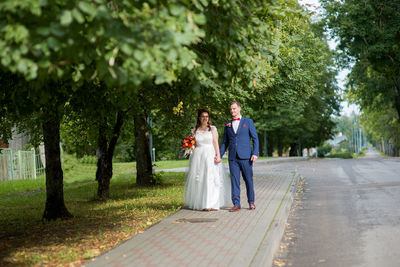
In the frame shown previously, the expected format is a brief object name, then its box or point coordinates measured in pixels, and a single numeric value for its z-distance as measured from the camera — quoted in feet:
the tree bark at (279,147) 194.18
